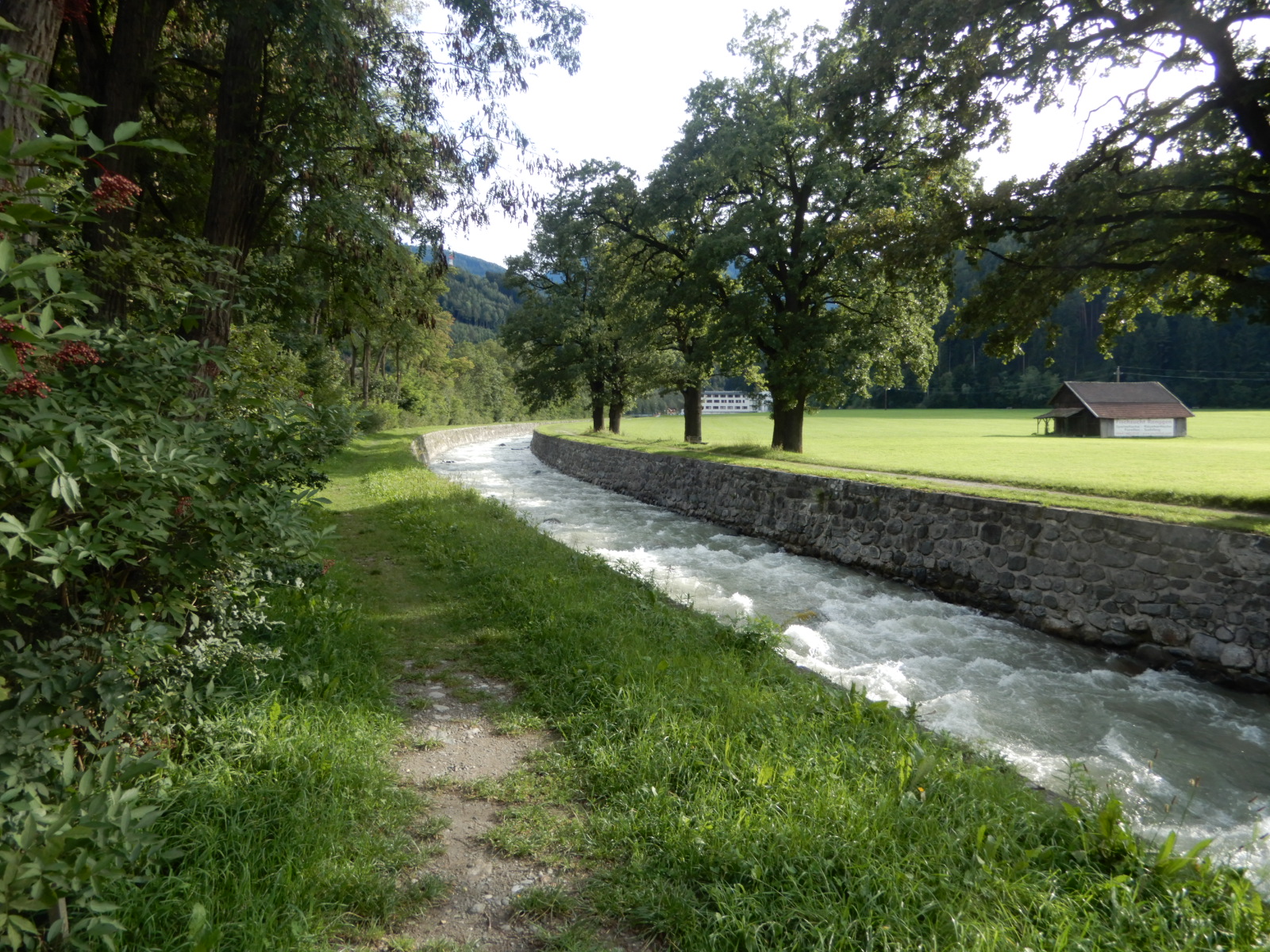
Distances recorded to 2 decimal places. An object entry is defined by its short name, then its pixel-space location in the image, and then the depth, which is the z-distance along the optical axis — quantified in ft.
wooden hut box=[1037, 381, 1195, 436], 136.26
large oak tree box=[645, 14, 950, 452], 59.67
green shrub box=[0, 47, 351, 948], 5.67
